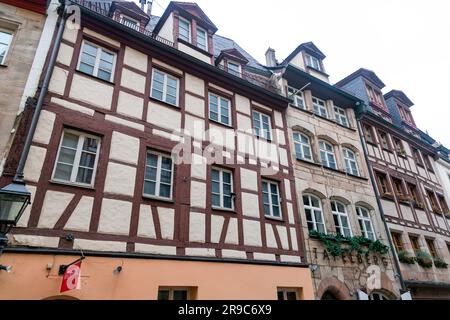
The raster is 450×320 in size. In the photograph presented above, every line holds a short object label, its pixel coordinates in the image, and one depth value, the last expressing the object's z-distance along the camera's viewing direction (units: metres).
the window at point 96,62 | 7.36
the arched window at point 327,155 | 11.75
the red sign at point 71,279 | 4.90
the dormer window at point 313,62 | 14.64
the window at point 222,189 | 7.98
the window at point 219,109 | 9.36
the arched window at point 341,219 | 10.38
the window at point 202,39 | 10.55
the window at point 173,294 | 6.16
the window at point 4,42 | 6.46
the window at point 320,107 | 13.04
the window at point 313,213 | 9.69
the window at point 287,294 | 7.80
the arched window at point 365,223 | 11.08
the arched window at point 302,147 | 11.05
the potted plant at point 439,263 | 12.62
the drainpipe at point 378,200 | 10.65
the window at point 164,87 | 8.34
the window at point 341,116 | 13.72
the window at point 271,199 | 8.91
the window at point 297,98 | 12.37
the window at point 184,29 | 10.13
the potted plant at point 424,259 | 11.98
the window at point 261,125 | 10.20
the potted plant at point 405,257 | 11.32
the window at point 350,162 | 12.39
